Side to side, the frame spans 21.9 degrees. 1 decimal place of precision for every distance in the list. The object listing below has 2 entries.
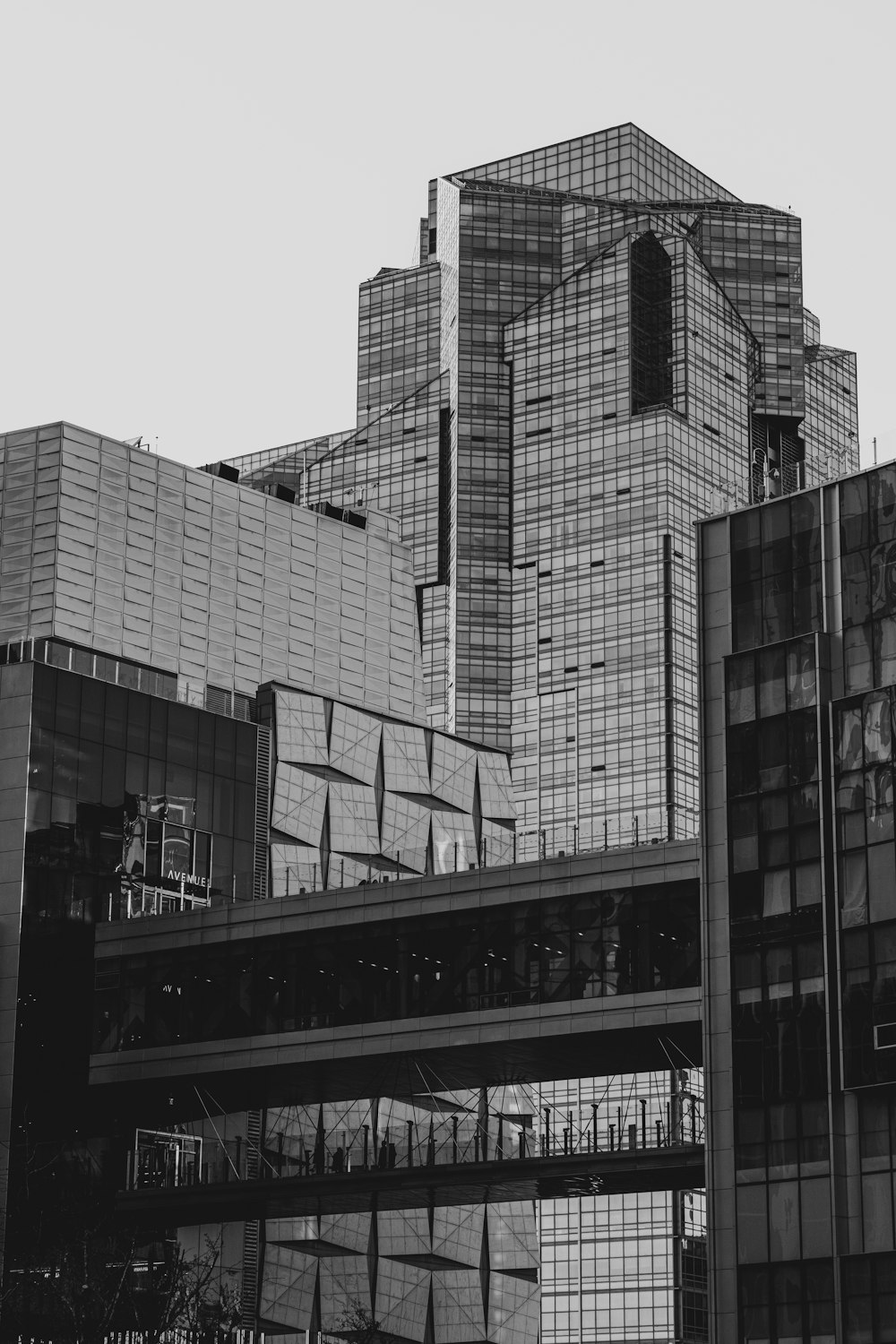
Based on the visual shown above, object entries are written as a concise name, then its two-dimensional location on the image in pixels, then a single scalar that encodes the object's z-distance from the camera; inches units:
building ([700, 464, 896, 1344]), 3100.4
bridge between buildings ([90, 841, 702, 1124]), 3695.9
